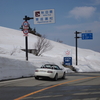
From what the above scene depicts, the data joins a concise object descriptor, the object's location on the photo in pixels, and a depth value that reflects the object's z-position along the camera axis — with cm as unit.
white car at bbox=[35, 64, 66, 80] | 1502
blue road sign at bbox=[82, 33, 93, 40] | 3263
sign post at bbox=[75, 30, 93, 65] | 3261
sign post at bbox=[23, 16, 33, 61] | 2102
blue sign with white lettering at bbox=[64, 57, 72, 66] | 3288
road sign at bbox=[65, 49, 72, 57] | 3327
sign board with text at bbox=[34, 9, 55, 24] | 1927
